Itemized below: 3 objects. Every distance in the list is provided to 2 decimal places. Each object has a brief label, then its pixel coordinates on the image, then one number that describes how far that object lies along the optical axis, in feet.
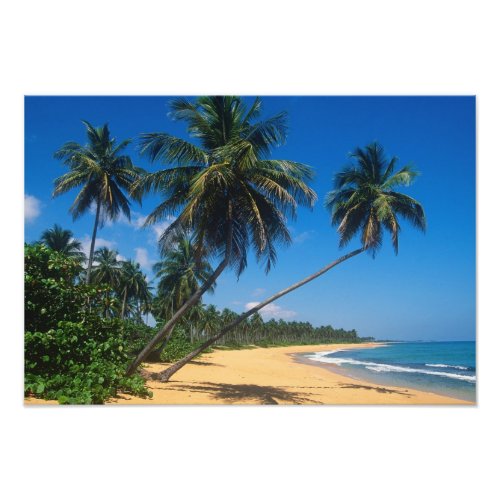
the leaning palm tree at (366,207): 24.25
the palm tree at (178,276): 57.67
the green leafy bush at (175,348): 43.56
